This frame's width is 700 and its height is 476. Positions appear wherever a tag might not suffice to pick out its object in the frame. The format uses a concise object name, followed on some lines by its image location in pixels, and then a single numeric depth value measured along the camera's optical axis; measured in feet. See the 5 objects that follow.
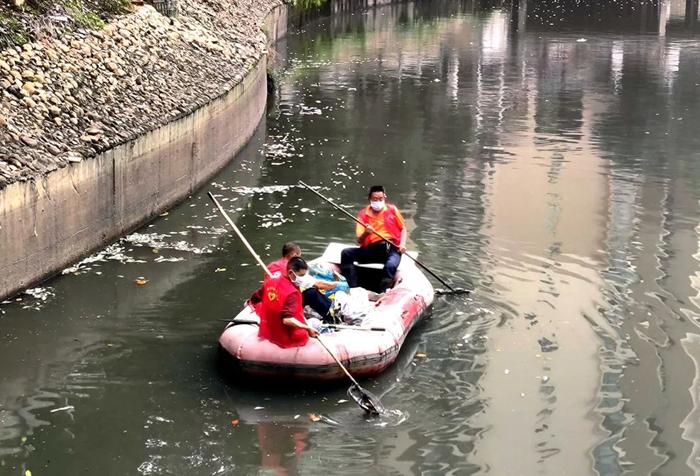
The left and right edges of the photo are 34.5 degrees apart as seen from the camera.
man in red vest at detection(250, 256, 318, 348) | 35.04
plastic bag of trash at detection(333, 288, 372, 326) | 39.37
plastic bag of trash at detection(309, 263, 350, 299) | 40.11
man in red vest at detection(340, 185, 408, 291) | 44.75
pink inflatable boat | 35.68
